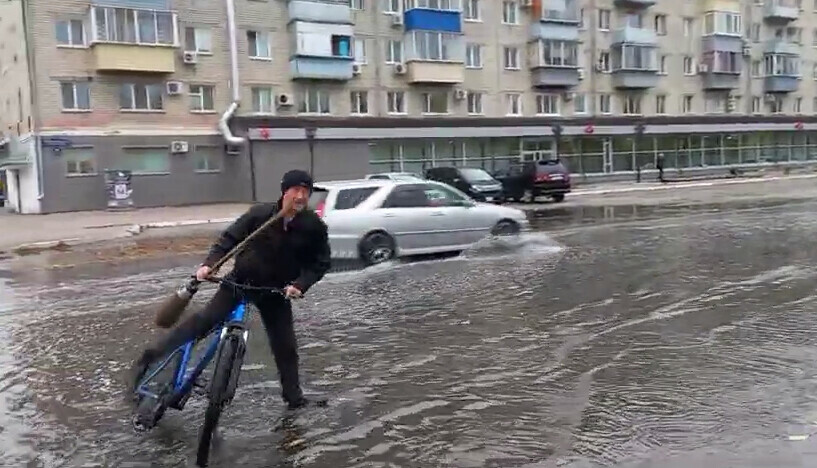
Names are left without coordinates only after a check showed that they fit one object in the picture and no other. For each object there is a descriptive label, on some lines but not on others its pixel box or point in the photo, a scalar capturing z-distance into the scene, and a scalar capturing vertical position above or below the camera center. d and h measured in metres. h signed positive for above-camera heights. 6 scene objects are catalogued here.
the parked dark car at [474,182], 30.58 -0.66
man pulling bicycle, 4.98 -0.53
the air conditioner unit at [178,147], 34.28 +1.27
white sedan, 13.12 -0.86
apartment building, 32.56 +3.99
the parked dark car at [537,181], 31.17 -0.69
